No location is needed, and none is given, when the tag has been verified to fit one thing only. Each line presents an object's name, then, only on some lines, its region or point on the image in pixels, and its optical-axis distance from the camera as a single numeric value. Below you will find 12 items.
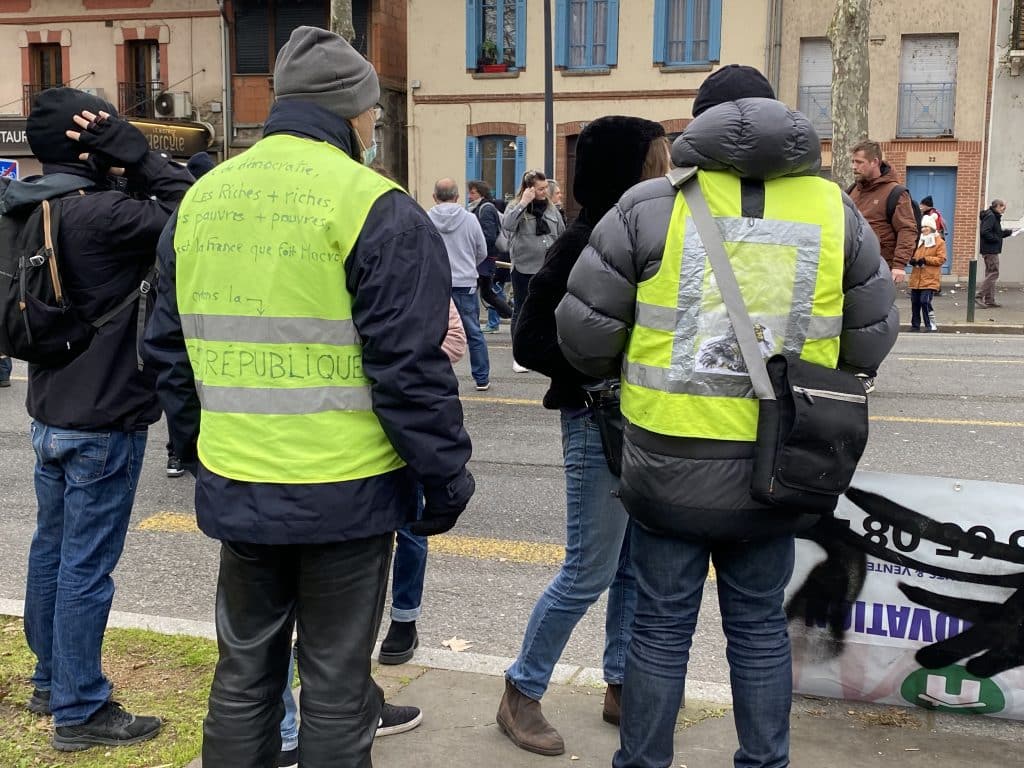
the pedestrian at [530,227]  11.34
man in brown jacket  9.29
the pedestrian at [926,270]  15.56
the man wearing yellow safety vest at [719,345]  2.64
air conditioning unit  28.19
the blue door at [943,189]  24.30
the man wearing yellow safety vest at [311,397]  2.42
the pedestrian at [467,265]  10.24
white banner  3.47
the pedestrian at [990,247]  19.53
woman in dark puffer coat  3.22
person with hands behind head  3.33
